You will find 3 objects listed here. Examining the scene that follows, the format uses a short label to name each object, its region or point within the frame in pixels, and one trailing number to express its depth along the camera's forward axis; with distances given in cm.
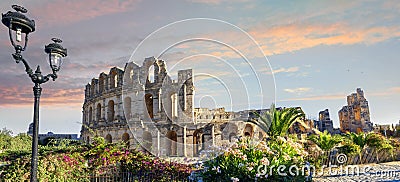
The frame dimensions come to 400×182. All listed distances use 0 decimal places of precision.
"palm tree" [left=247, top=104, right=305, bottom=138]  1703
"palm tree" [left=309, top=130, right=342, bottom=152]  1658
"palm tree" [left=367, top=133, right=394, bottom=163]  1864
